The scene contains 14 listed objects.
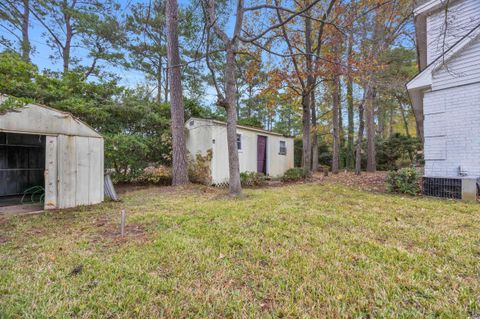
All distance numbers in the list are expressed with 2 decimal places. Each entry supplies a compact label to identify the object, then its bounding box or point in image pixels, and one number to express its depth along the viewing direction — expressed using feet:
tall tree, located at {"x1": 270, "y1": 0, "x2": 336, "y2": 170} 34.19
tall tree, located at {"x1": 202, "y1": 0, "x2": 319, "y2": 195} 20.79
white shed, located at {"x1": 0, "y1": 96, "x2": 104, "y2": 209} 15.65
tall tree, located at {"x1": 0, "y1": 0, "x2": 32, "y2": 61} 29.49
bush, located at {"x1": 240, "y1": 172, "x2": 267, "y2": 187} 30.27
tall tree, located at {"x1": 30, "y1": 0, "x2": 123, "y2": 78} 38.42
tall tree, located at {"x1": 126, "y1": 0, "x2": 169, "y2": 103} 43.21
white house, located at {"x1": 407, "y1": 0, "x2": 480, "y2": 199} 19.61
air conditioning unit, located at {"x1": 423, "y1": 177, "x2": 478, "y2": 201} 18.69
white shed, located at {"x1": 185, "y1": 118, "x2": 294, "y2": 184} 30.53
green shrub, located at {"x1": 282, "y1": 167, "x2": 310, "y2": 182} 34.19
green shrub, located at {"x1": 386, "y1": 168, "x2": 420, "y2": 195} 22.24
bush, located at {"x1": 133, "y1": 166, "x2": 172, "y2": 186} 30.68
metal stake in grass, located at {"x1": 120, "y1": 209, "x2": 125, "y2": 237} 10.87
